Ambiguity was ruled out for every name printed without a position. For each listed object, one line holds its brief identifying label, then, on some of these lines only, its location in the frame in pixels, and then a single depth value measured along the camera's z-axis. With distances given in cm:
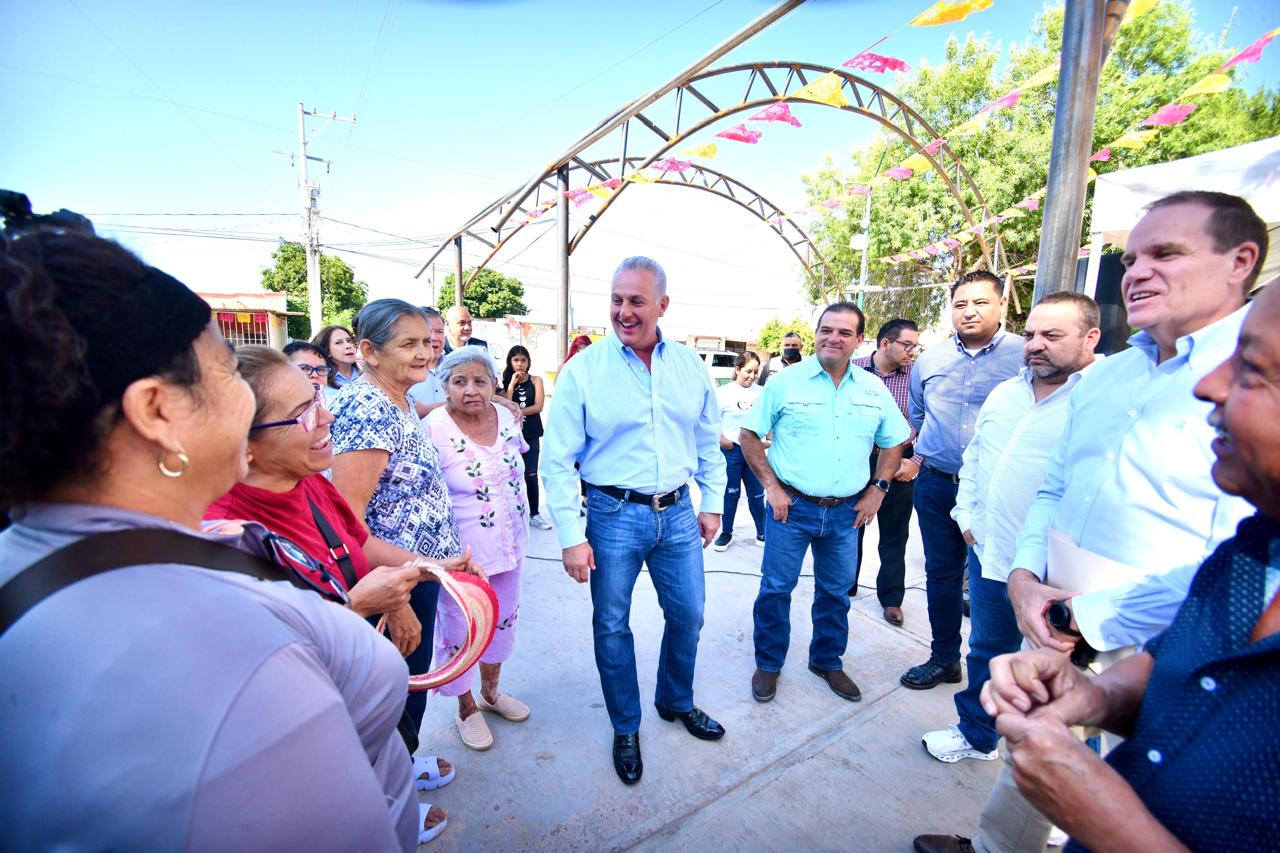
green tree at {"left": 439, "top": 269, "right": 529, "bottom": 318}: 3603
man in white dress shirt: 205
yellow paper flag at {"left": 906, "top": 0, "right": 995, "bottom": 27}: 419
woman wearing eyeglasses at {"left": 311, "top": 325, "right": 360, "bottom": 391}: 379
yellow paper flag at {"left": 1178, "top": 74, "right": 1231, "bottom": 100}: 488
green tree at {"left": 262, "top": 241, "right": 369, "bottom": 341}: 3272
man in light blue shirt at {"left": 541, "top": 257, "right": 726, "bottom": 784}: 224
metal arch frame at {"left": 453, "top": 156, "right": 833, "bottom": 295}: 848
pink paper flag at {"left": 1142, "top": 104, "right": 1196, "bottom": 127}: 544
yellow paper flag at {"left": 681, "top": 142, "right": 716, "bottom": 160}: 739
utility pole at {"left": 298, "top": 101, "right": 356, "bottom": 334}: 1752
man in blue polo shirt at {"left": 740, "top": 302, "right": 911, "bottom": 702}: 268
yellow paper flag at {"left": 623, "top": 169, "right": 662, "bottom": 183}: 790
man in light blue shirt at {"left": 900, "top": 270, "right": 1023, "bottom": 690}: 282
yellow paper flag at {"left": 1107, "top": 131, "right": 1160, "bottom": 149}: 592
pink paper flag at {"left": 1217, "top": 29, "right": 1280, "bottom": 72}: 441
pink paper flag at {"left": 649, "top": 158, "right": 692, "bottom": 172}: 812
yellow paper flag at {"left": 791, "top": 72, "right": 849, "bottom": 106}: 615
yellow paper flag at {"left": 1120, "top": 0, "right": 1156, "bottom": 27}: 388
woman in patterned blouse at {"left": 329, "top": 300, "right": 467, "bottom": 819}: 181
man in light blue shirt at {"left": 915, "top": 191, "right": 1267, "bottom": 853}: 126
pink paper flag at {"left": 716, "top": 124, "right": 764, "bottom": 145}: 717
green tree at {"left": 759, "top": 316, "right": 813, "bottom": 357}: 2700
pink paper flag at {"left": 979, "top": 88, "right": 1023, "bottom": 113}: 576
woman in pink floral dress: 232
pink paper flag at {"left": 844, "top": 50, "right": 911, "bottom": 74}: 552
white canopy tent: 372
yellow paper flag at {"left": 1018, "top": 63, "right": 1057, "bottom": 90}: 474
